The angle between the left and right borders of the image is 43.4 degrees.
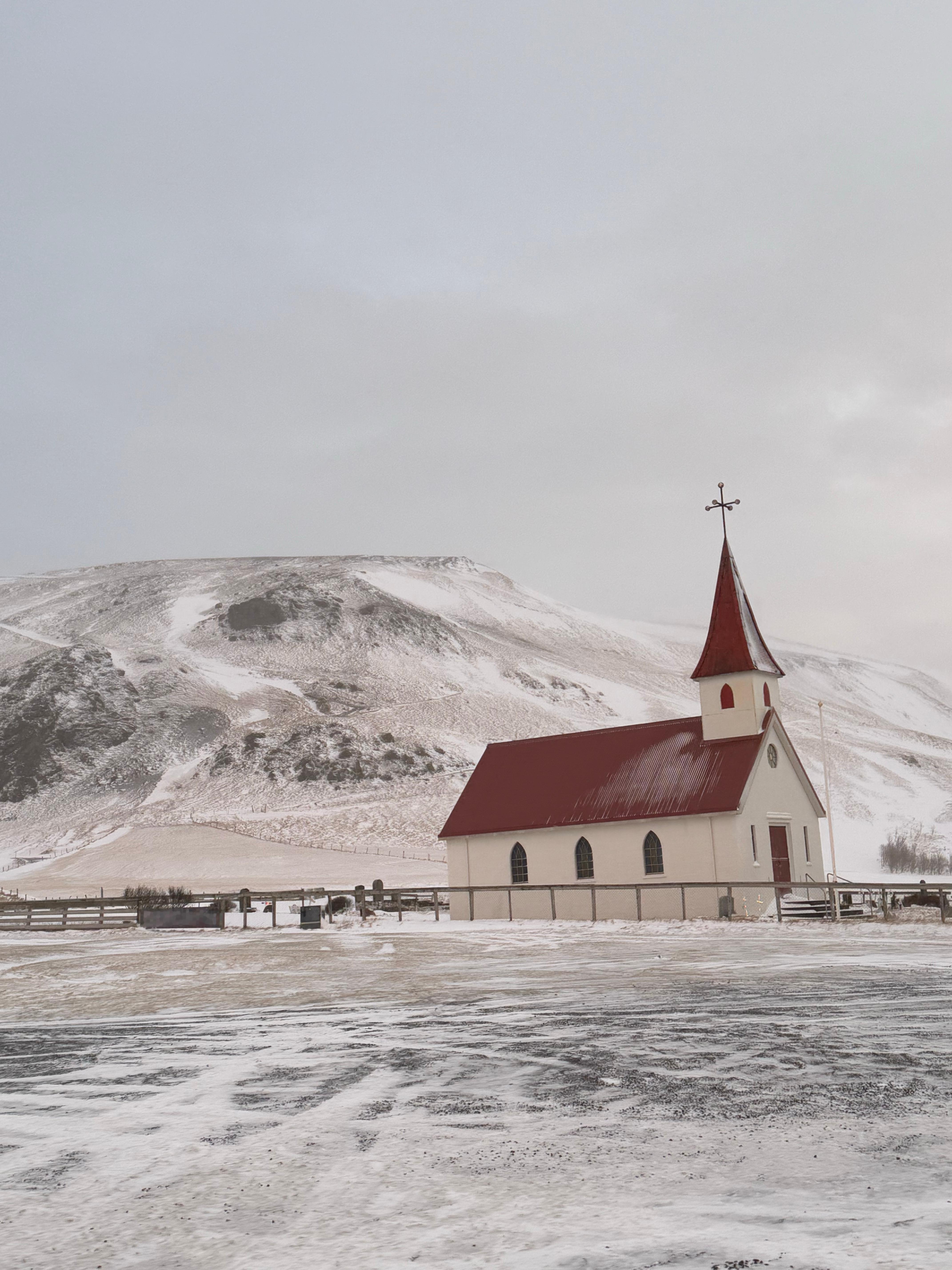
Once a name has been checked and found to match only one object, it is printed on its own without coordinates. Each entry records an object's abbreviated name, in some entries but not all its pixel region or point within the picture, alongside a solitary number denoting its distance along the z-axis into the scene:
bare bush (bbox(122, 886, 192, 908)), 49.69
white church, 42.00
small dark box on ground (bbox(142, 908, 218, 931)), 43.94
